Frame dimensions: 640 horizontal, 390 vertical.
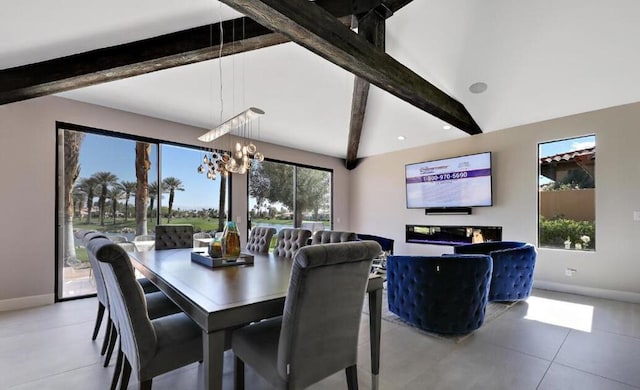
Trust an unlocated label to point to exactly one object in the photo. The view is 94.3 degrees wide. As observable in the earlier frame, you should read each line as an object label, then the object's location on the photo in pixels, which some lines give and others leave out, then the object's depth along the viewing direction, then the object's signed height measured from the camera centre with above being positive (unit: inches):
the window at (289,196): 246.0 +1.7
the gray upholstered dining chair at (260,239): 143.7 -20.5
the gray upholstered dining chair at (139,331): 58.7 -30.7
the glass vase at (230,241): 101.6 -14.7
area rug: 117.8 -56.1
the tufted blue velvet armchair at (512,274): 153.4 -40.5
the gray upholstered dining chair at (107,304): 89.3 -34.2
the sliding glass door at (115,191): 165.0 +4.5
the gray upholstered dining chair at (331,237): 112.0 -15.6
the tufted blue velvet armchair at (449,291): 117.3 -38.0
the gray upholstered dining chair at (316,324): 56.6 -26.5
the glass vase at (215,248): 103.4 -17.7
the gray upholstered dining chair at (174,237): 149.4 -19.8
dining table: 56.0 -22.1
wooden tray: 97.4 -21.4
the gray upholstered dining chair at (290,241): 129.5 -19.2
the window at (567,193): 177.0 +1.9
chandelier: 127.5 +17.8
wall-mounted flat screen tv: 214.2 +11.5
